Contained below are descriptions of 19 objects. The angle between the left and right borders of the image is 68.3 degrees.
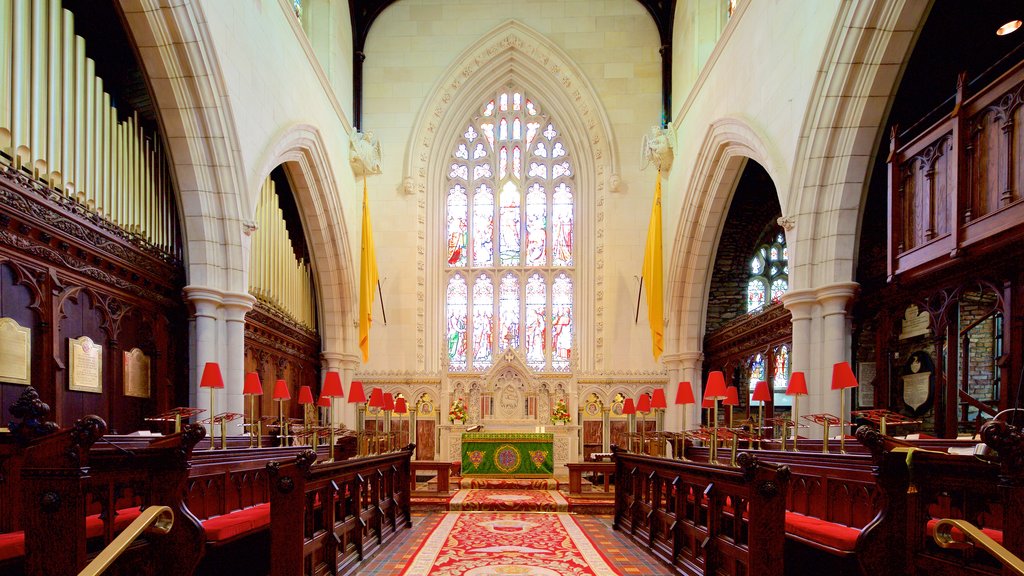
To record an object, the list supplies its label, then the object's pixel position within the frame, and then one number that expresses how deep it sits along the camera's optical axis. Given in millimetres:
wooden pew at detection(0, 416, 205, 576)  2822
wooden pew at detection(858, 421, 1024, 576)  2576
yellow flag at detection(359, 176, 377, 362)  13133
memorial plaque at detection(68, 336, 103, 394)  6449
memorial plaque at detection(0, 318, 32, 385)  5527
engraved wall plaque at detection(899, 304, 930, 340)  10031
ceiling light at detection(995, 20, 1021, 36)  7055
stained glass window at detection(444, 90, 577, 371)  15414
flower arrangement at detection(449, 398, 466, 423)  12234
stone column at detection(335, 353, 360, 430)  13695
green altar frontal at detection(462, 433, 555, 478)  11117
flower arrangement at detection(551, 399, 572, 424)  12367
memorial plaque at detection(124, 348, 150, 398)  7434
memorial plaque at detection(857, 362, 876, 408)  10164
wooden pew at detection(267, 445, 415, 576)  4363
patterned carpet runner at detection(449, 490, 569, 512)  8898
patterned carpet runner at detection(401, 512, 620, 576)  5535
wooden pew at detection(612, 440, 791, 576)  4086
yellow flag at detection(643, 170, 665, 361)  13032
